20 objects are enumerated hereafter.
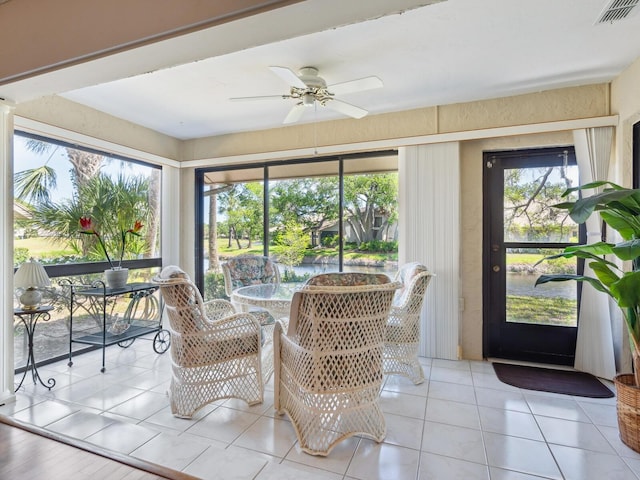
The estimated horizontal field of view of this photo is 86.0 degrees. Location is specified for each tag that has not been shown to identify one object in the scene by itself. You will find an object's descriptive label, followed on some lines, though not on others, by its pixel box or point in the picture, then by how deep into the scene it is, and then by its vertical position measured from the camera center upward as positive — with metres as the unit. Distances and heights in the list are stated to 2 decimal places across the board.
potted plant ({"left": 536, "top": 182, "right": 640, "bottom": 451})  1.88 -0.17
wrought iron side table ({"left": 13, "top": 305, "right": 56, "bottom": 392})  2.63 -0.69
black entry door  3.25 -0.12
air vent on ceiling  1.89 +1.33
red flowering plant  3.12 +0.10
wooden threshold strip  1.29 -0.87
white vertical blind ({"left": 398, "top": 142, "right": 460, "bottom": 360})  3.40 +0.12
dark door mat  2.70 -1.17
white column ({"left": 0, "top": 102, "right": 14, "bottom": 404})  2.30 -0.05
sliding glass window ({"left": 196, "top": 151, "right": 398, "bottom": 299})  3.88 +0.34
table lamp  2.56 -0.29
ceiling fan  2.35 +1.13
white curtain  2.90 -0.51
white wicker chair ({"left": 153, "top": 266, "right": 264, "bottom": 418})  2.23 -0.75
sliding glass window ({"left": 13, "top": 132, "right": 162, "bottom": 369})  3.07 +0.27
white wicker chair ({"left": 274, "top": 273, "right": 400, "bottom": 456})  1.86 -0.64
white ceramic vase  3.28 -0.34
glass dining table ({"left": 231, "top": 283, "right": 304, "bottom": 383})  2.55 -0.45
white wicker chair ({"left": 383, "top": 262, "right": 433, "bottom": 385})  2.79 -0.75
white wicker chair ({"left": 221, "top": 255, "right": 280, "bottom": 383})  3.16 -0.37
